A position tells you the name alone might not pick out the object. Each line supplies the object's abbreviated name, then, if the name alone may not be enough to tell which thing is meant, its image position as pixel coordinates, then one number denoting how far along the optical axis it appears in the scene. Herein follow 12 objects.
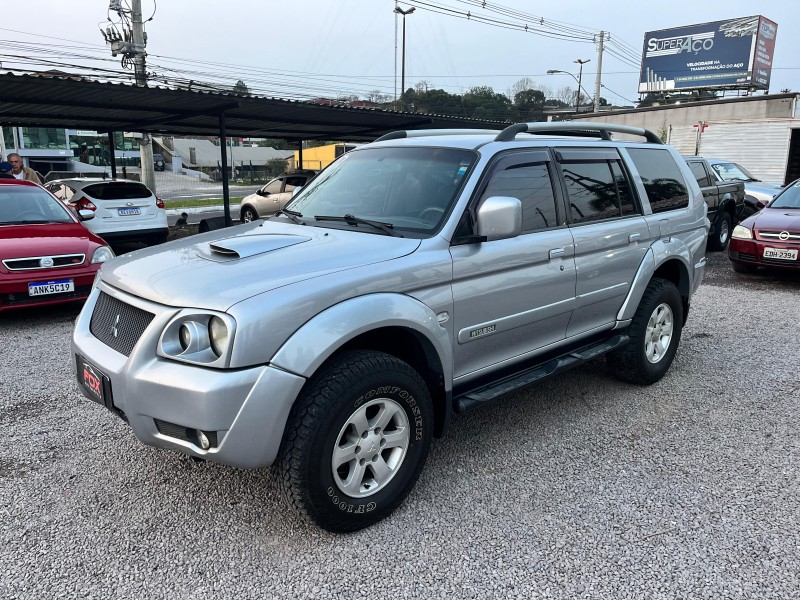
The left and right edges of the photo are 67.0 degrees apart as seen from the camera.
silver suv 2.53
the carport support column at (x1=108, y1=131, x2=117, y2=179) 16.69
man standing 10.70
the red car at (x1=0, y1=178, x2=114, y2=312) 6.11
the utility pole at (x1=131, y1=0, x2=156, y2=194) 17.00
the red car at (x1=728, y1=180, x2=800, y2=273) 8.52
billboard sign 41.91
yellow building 40.56
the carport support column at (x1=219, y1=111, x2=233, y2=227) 12.56
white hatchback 10.95
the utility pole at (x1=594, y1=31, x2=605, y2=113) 35.78
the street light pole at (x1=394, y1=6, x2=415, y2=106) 38.07
